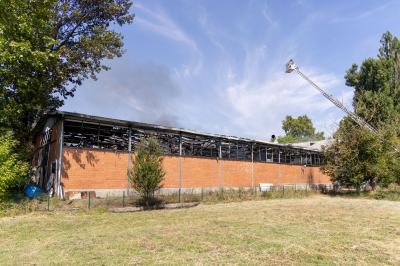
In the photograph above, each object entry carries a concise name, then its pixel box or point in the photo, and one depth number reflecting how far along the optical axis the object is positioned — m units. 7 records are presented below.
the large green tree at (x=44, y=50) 19.00
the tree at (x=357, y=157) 31.92
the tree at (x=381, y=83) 44.69
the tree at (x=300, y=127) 92.94
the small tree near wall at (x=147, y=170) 20.03
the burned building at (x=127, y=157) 22.14
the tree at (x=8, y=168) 17.17
